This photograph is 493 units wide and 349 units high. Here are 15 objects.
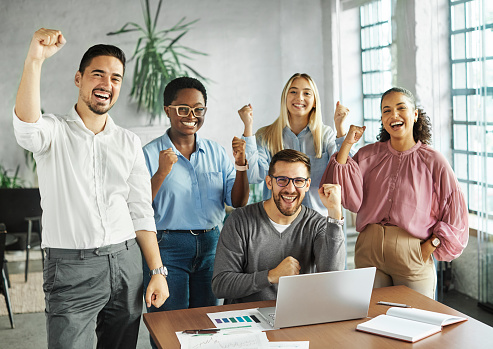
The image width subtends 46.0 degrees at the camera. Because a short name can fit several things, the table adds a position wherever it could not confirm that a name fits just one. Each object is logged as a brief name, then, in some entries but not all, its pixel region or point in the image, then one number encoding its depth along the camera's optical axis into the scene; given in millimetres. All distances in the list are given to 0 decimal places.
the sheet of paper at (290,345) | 1815
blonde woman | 3041
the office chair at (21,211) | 5090
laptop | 1925
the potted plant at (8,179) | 5102
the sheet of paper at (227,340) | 1810
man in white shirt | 1998
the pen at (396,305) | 2156
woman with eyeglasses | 2738
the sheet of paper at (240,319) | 1986
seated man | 2373
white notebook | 1877
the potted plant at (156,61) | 5016
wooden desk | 1834
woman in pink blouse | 2748
